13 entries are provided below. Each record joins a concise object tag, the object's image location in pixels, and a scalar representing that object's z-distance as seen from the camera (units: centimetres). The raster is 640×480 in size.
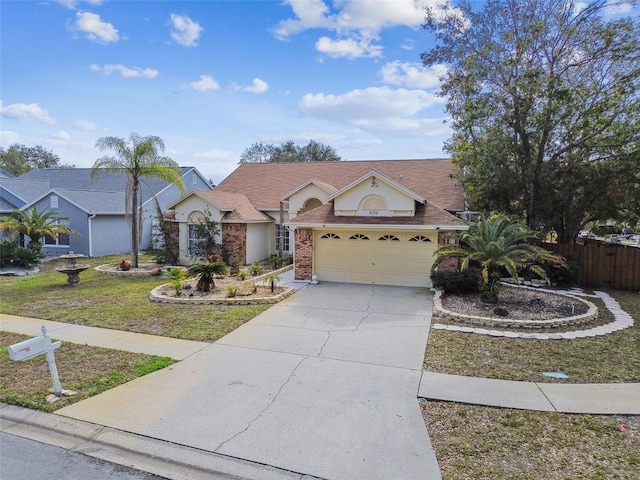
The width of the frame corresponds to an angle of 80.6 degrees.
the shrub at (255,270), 1516
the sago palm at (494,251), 1066
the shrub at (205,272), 1205
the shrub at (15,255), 1742
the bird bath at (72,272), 1362
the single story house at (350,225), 1377
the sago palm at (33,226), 1927
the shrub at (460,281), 1205
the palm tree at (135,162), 1605
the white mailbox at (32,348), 495
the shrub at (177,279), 1173
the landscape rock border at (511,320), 895
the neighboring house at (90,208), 2111
